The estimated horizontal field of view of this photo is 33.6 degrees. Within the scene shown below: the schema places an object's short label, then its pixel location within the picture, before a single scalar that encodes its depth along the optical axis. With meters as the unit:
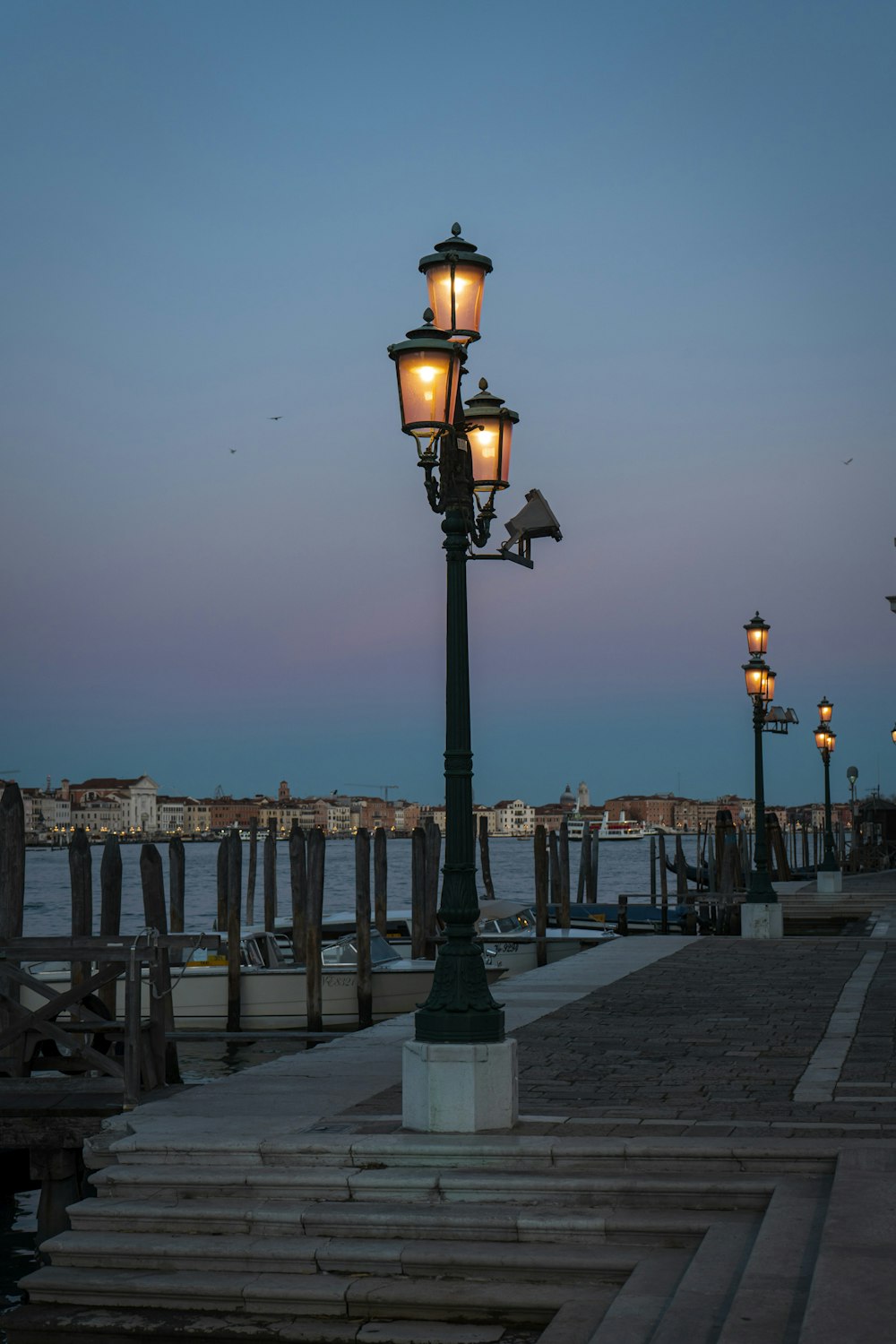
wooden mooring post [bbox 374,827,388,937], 31.45
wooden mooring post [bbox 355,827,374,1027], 24.00
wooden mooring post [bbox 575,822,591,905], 45.50
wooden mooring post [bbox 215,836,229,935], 29.59
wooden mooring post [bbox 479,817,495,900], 43.03
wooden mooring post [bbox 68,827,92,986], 20.70
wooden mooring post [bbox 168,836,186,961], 31.70
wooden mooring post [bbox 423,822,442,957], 29.18
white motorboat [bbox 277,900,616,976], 29.16
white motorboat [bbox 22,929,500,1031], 24.69
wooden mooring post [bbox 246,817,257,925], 44.03
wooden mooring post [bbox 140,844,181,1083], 11.00
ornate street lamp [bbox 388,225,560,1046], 8.59
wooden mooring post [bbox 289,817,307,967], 28.45
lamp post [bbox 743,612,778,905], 22.93
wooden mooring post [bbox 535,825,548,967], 28.64
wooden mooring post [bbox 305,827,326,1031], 22.39
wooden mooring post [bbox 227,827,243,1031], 24.25
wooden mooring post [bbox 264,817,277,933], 36.25
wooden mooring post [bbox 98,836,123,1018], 22.59
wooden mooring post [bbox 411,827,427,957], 28.16
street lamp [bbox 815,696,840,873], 36.66
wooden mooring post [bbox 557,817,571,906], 33.91
